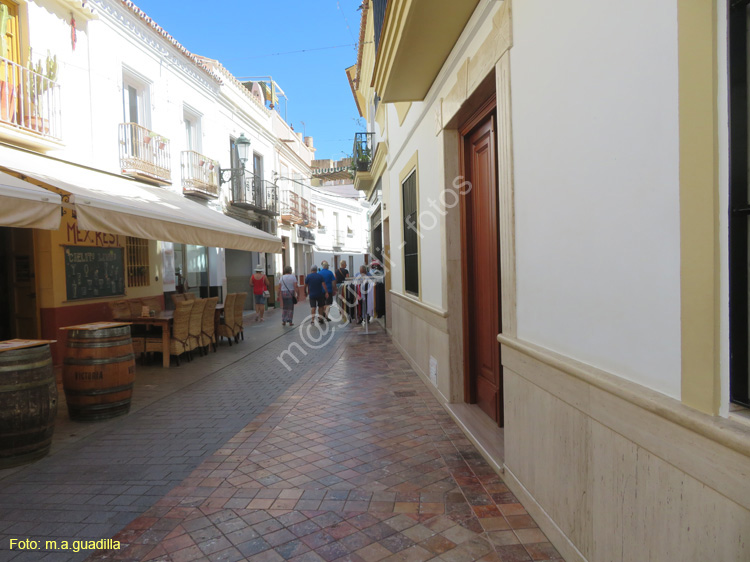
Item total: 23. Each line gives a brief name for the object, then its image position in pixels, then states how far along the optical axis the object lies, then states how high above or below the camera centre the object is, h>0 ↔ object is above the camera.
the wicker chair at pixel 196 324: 7.95 -0.94
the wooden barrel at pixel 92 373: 4.78 -1.01
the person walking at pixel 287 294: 12.81 -0.75
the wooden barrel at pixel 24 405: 3.61 -1.00
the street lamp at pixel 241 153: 12.48 +2.99
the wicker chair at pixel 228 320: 9.64 -1.04
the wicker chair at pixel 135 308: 8.62 -0.68
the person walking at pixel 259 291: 14.16 -0.70
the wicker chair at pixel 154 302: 9.71 -0.68
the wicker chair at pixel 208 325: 8.59 -1.02
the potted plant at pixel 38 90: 7.48 +2.85
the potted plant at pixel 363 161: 13.77 +2.93
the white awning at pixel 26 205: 4.13 +0.60
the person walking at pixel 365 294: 11.91 -0.75
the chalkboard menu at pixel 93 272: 8.12 -0.01
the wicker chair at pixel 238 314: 10.01 -0.96
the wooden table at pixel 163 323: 7.46 -0.84
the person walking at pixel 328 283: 12.96 -0.49
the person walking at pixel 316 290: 12.43 -0.63
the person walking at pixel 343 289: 13.78 -0.69
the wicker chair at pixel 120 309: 8.28 -0.66
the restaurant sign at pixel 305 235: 24.53 +1.59
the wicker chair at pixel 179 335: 7.54 -1.05
